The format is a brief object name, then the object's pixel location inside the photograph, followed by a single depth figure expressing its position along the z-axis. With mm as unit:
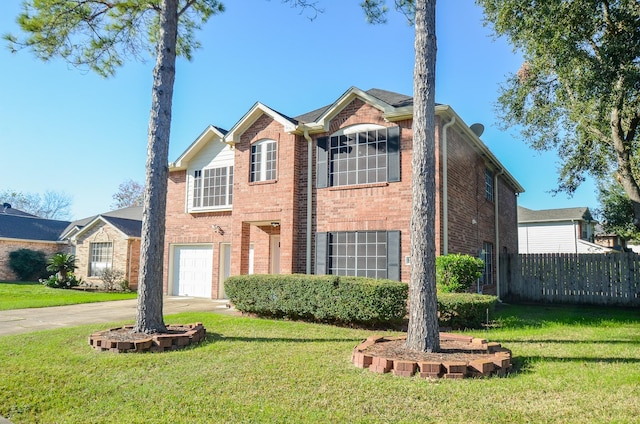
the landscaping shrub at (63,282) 21109
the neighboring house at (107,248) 20922
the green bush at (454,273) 10492
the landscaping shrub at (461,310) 9352
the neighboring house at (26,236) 27422
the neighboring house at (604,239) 37188
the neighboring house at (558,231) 30906
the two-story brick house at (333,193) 11891
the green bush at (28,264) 27438
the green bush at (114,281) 20219
